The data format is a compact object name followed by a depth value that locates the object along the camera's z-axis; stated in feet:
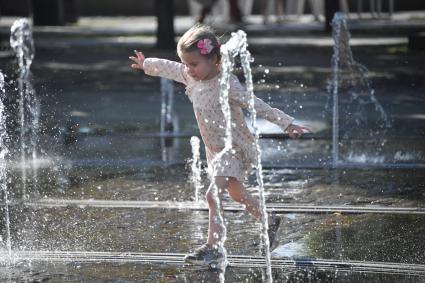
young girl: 36.78
